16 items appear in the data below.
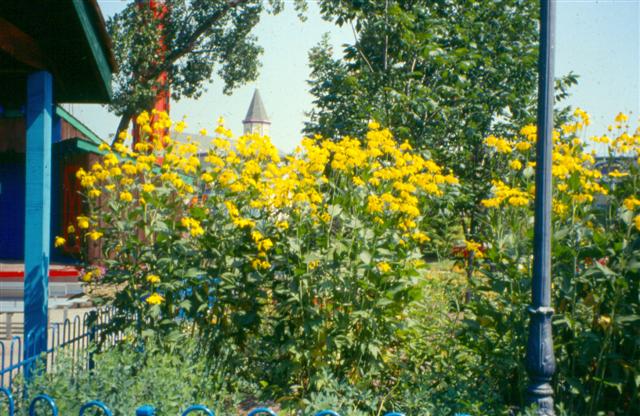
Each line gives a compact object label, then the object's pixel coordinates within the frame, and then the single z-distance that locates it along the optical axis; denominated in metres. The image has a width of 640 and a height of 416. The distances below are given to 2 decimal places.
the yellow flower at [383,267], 4.68
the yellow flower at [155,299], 4.86
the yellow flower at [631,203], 4.11
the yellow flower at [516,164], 4.64
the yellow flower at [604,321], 4.19
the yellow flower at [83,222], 5.02
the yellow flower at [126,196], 5.14
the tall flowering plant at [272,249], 4.91
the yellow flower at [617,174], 4.48
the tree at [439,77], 8.16
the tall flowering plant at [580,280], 4.23
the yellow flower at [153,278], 4.95
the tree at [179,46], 20.84
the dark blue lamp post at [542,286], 3.89
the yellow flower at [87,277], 5.16
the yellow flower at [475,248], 4.82
